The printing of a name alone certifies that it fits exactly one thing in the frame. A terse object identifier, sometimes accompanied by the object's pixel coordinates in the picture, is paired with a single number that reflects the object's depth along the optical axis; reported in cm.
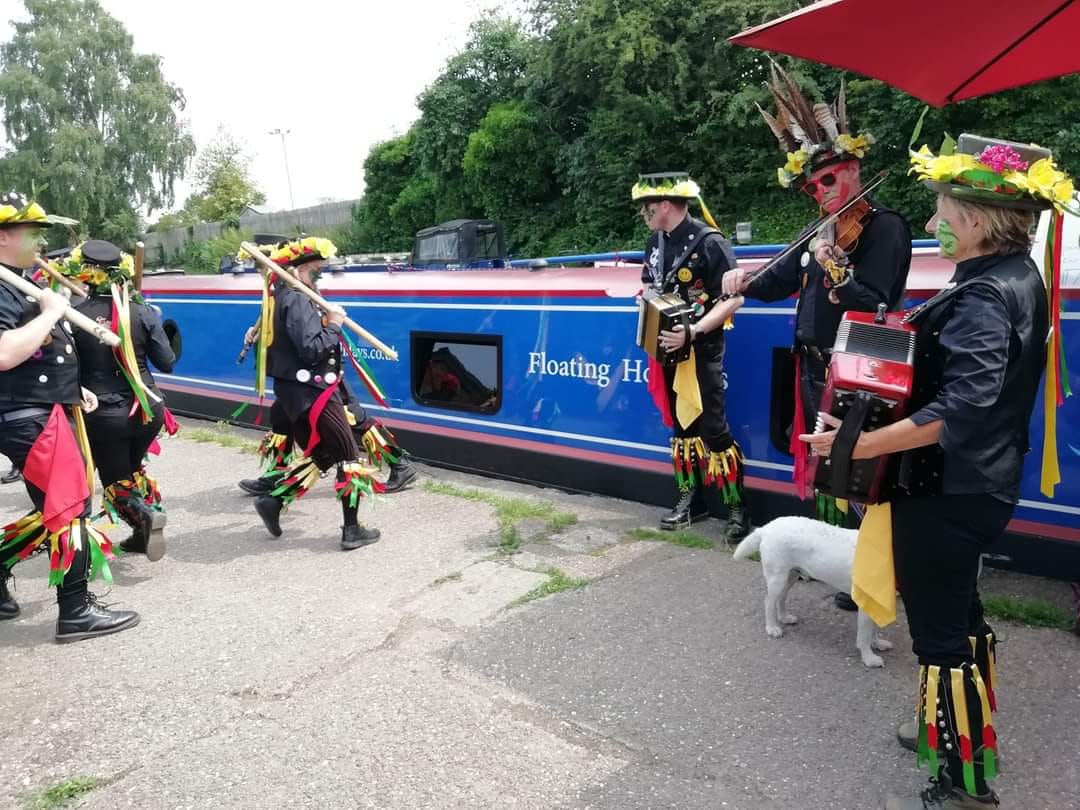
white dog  359
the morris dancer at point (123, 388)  514
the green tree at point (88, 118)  4459
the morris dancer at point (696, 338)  496
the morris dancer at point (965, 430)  233
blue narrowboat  432
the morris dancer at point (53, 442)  408
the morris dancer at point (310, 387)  530
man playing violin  366
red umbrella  293
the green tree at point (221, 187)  5169
